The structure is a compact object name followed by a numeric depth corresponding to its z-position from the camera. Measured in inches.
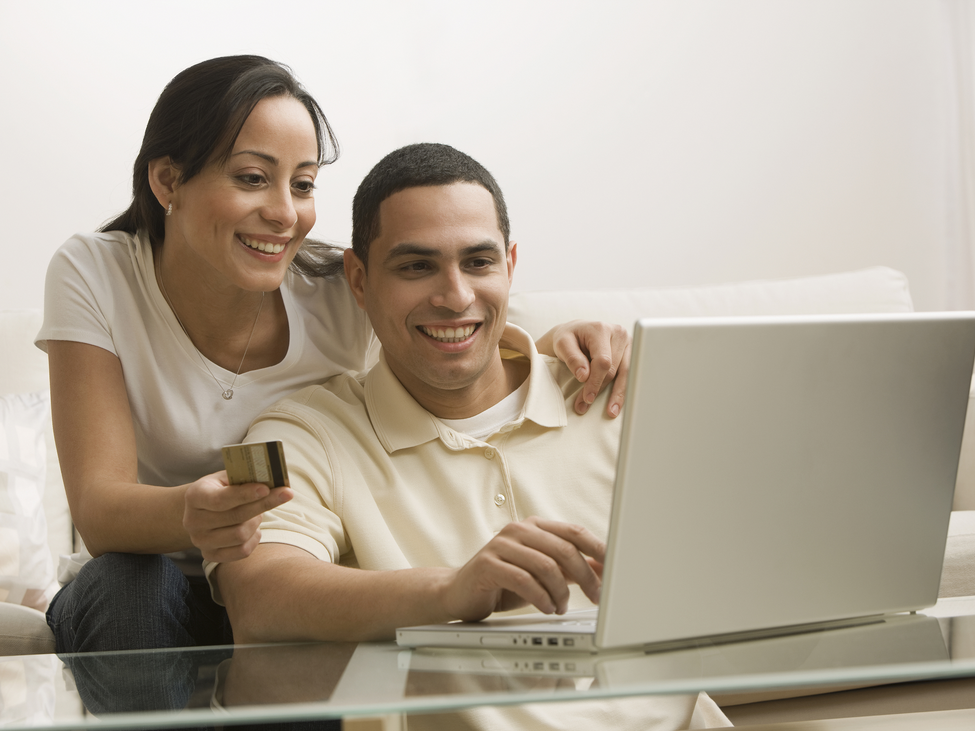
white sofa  70.8
